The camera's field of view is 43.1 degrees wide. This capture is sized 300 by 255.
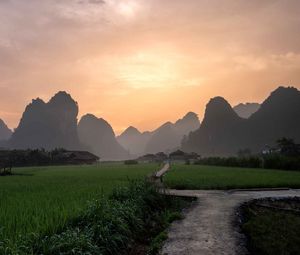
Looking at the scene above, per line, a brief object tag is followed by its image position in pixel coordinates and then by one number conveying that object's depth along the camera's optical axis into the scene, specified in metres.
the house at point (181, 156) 73.41
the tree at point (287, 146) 57.62
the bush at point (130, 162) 63.05
